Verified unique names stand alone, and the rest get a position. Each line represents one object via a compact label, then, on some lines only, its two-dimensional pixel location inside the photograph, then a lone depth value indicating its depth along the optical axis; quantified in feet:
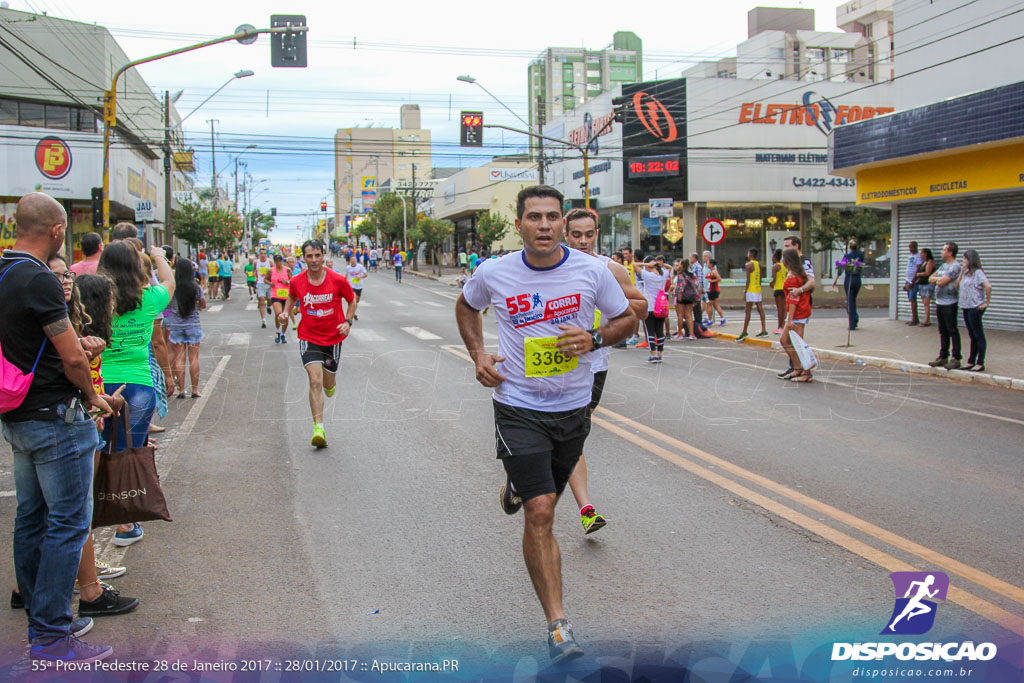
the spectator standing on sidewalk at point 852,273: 58.95
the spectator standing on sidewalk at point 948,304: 40.65
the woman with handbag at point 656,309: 47.03
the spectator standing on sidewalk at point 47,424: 11.84
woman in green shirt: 17.74
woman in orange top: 38.91
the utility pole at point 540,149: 113.00
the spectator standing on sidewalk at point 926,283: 59.41
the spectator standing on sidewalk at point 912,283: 64.13
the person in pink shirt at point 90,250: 24.48
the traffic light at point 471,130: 90.57
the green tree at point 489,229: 168.04
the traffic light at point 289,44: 60.64
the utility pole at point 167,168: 104.47
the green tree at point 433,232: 207.82
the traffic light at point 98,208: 78.12
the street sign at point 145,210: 84.12
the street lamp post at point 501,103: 87.90
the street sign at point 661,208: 78.60
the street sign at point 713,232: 72.36
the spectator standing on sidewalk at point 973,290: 39.65
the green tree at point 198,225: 147.64
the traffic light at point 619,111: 96.94
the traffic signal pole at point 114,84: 60.18
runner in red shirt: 27.17
